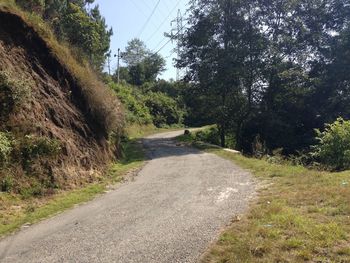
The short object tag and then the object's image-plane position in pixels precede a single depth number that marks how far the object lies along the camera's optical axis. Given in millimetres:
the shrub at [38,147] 12016
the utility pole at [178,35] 31239
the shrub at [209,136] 34719
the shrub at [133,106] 43531
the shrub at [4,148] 10955
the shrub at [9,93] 12625
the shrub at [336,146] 16281
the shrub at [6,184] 10625
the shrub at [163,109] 53219
